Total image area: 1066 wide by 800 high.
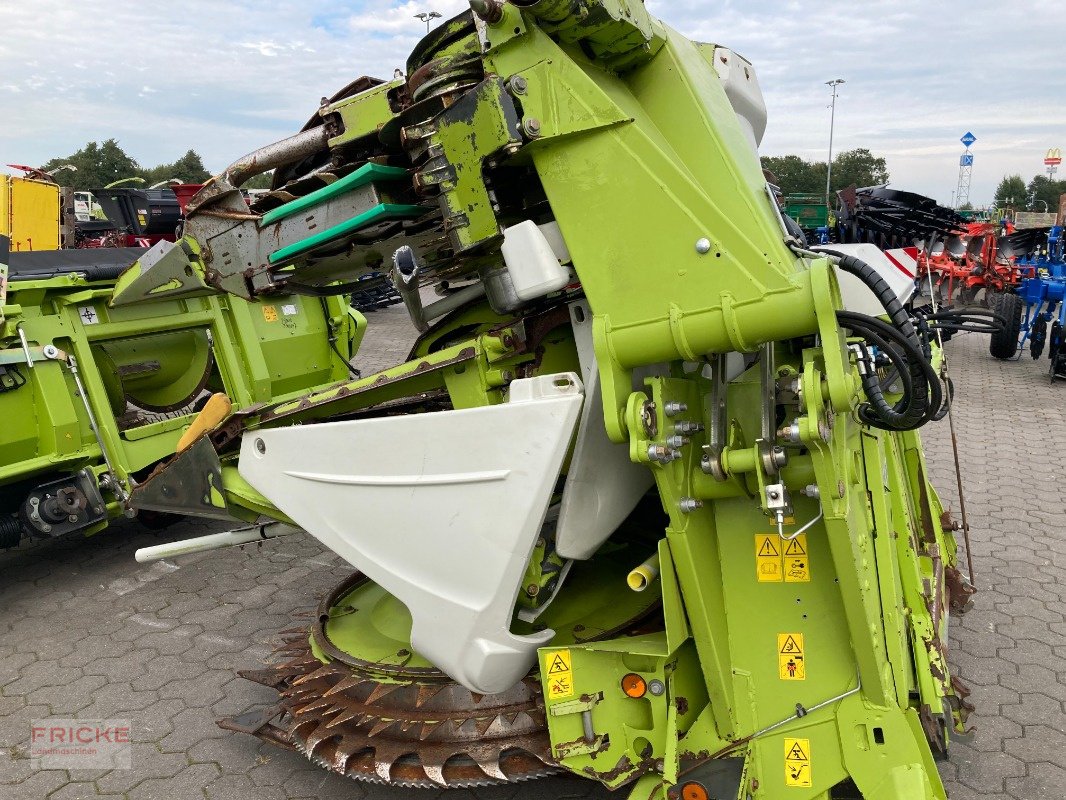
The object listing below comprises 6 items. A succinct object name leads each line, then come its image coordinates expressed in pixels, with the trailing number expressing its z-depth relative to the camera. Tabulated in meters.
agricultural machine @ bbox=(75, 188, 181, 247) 6.94
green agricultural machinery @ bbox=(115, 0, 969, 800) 1.90
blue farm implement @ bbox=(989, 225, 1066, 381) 8.64
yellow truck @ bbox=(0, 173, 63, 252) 5.18
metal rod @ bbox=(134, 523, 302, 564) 3.15
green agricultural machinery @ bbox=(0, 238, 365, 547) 4.17
